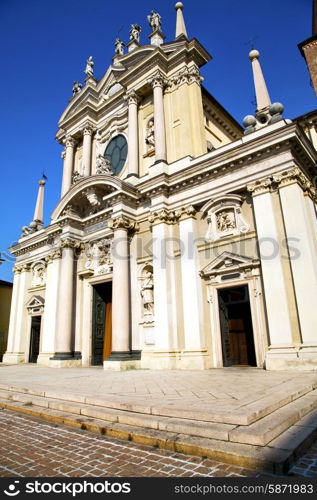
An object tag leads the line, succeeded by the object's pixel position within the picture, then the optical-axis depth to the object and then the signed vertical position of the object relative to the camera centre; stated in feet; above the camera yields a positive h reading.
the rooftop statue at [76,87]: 71.00 +57.12
